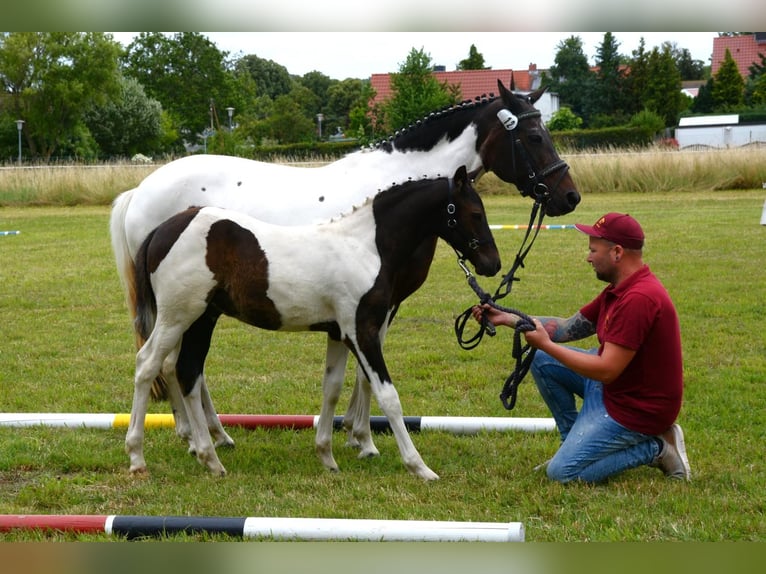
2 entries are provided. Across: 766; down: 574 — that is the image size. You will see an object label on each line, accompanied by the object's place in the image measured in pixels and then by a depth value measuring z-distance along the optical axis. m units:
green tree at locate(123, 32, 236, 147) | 61.34
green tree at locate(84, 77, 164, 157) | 54.78
